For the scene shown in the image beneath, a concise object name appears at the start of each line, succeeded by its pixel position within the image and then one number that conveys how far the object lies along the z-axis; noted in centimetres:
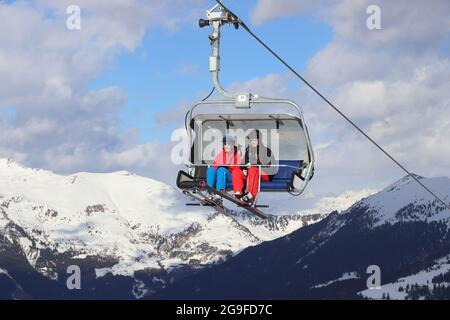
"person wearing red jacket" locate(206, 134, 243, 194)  2391
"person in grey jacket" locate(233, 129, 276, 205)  2381
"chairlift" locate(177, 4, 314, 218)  2342
